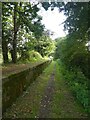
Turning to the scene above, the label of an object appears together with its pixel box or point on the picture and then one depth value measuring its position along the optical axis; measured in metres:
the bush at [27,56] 10.90
